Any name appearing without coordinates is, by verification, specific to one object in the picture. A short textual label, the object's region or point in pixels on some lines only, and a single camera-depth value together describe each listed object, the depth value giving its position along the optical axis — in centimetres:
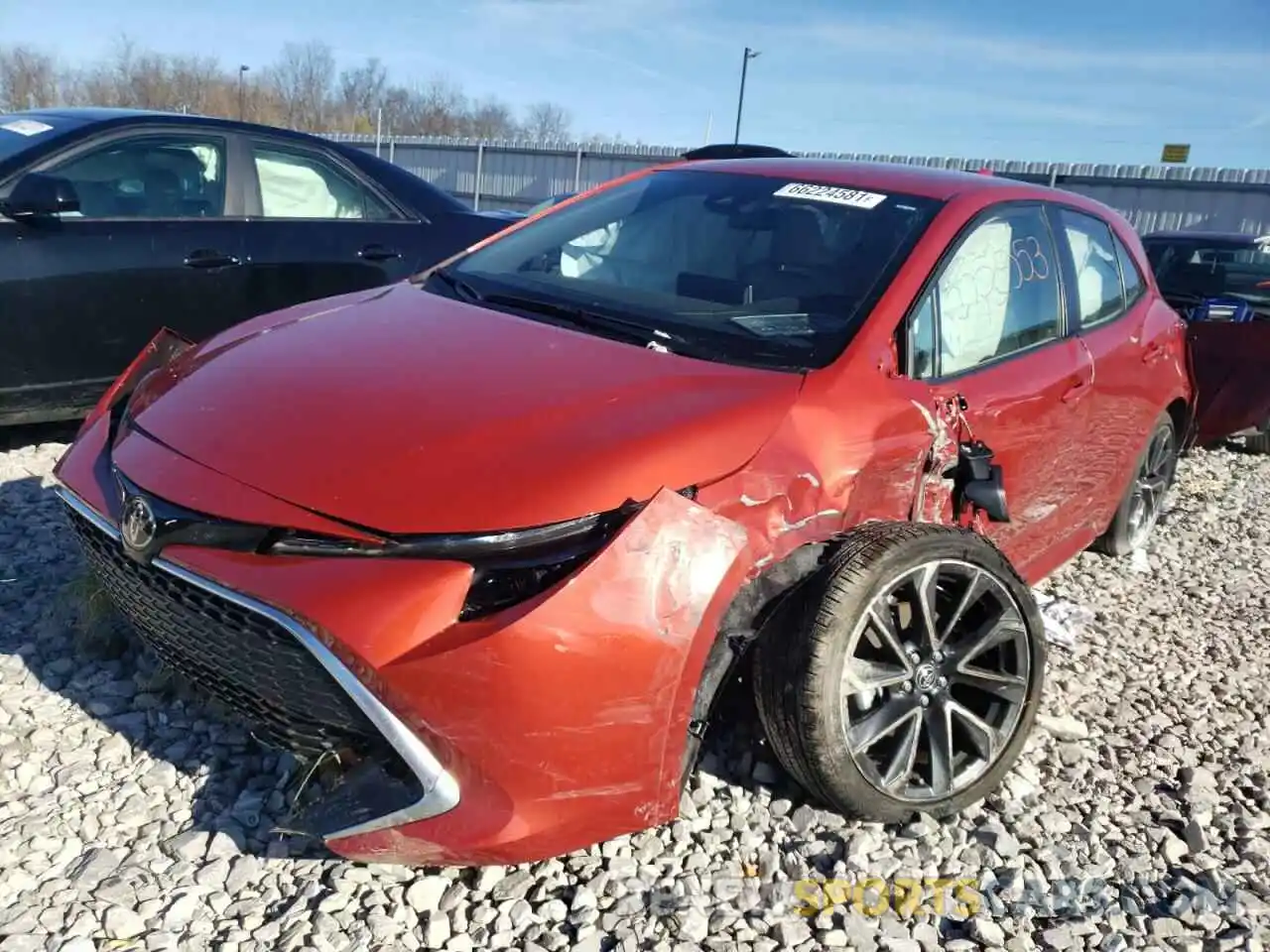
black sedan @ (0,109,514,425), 425
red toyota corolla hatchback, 197
